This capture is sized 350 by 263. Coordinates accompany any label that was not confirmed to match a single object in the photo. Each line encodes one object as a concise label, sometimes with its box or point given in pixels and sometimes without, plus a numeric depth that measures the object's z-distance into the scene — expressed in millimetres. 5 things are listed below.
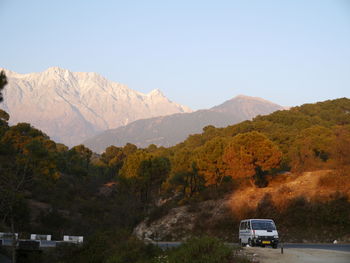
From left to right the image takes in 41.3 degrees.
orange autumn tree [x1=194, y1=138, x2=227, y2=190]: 69875
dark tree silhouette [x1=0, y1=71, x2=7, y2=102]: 26191
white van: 30234
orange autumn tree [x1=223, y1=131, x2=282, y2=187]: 63062
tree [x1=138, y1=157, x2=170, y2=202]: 71562
